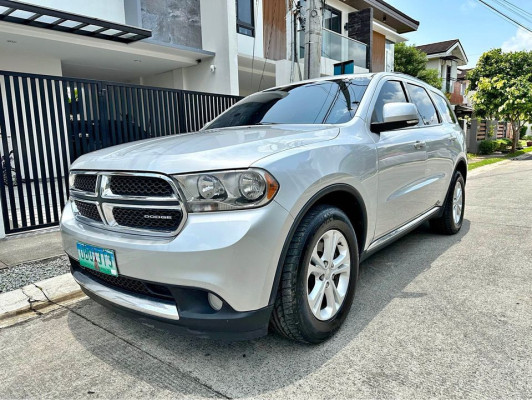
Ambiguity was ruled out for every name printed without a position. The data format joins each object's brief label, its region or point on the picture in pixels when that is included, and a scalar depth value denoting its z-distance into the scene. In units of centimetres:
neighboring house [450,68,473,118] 2623
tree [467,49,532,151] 1789
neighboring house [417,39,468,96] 2944
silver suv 188
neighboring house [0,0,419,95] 827
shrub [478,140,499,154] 2019
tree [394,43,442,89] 2520
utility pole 650
